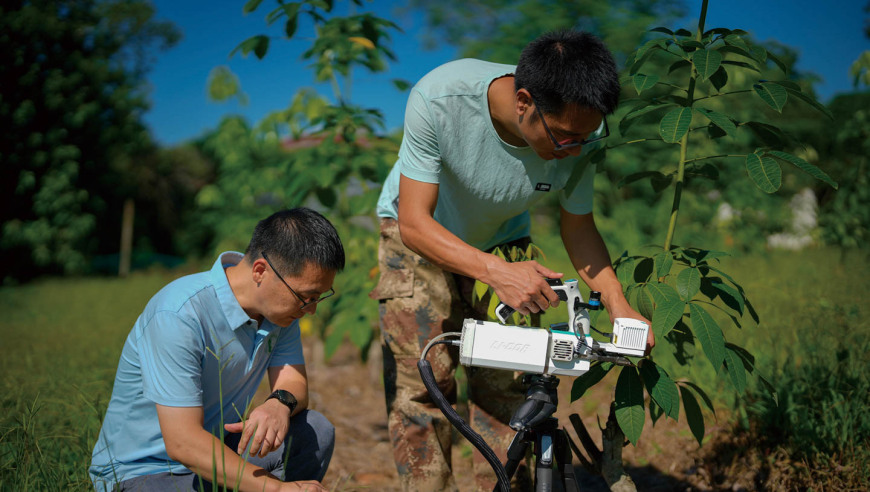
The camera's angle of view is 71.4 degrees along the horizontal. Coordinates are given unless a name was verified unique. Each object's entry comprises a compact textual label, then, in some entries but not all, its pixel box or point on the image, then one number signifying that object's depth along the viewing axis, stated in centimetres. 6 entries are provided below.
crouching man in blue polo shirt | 173
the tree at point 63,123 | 1007
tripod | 167
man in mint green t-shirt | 173
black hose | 168
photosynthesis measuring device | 161
